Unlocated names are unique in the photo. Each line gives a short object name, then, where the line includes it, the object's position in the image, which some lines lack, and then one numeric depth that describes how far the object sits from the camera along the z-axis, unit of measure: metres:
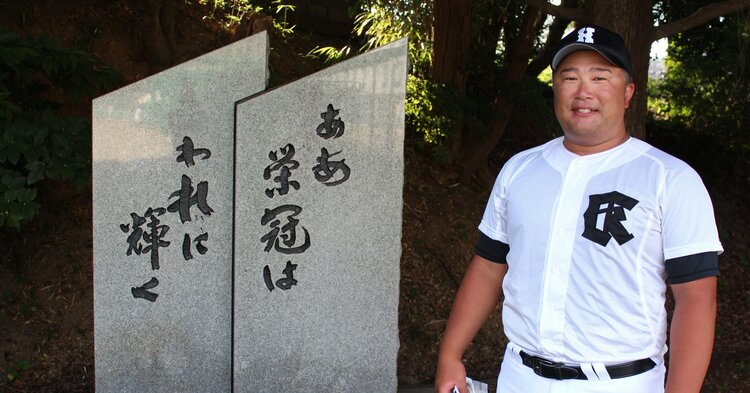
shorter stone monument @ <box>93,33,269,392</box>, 3.94
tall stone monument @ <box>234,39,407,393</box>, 3.91
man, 1.84
